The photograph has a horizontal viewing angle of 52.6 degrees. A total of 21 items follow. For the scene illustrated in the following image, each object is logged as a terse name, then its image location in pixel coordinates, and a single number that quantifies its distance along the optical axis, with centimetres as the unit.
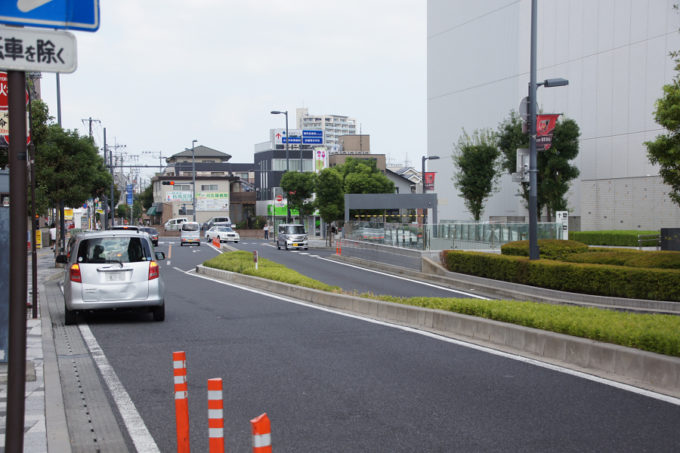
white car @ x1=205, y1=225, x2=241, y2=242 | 6159
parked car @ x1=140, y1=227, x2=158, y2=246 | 4903
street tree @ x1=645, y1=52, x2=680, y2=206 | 2097
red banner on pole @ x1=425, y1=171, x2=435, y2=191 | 5287
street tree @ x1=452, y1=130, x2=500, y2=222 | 5000
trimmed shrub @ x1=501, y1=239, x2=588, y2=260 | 2422
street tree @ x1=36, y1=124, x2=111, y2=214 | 3056
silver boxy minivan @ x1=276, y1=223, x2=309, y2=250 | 5038
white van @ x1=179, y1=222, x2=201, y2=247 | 5637
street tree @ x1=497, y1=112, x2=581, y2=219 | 4516
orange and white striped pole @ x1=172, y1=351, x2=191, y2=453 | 507
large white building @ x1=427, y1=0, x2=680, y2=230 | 4366
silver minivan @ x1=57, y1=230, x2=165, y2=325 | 1288
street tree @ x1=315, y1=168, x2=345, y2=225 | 5641
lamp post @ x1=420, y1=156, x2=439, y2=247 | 3236
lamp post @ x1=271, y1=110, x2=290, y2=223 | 5561
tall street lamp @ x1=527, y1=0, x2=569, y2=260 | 2080
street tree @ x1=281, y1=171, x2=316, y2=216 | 6400
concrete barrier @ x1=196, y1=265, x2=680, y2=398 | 767
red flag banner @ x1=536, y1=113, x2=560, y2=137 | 2220
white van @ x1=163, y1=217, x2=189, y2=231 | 8829
